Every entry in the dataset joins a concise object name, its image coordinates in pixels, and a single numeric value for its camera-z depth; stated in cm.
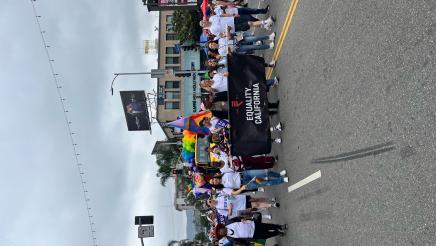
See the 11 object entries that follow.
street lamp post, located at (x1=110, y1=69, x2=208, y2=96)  2291
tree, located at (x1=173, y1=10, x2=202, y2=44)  5153
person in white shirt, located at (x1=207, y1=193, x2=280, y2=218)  1244
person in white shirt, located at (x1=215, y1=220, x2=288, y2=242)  1161
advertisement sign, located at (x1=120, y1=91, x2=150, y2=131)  3944
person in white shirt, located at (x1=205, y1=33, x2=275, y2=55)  1402
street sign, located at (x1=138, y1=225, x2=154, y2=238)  2353
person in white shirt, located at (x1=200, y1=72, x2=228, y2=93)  1323
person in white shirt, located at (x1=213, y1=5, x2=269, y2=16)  1451
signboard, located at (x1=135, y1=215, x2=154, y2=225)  2339
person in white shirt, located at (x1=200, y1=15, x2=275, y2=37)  1409
